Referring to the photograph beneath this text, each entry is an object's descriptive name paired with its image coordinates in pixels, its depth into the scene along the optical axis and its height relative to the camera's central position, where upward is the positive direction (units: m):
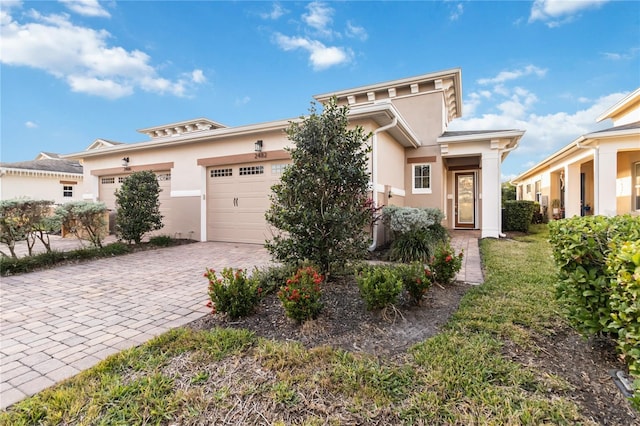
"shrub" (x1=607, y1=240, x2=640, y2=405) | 1.66 -0.53
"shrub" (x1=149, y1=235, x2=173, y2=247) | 8.99 -0.85
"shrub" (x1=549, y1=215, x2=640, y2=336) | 2.22 -0.44
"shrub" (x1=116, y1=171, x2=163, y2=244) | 8.46 +0.17
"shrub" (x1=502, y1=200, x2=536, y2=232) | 10.70 -0.18
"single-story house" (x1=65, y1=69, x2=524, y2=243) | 8.71 +1.62
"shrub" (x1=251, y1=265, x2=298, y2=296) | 4.10 -0.92
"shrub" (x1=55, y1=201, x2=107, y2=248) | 7.20 -0.13
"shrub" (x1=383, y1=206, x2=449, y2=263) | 6.39 -0.53
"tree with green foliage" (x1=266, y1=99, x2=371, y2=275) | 4.24 +0.24
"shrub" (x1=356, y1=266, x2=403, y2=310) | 3.21 -0.83
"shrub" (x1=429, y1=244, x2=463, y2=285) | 4.40 -0.81
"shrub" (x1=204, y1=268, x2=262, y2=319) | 3.27 -0.89
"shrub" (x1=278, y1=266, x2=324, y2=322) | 3.00 -0.86
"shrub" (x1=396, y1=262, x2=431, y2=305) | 3.49 -0.83
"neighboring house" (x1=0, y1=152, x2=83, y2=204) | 18.22 +2.17
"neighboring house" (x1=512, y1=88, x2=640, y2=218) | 8.90 +1.48
